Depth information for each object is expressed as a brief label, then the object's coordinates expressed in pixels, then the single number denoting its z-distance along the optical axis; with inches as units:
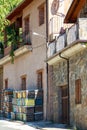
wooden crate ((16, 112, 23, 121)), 1152.4
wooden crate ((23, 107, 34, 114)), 1112.2
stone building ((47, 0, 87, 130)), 867.4
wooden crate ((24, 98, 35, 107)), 1113.4
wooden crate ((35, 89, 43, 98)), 1124.9
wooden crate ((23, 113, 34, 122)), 1103.6
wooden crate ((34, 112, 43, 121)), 1107.3
